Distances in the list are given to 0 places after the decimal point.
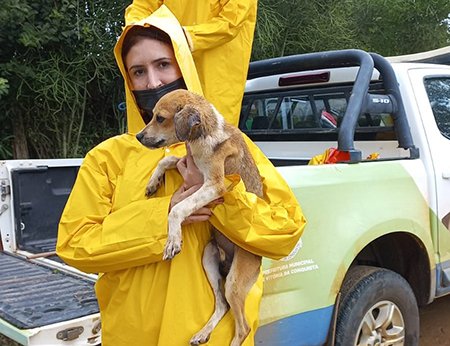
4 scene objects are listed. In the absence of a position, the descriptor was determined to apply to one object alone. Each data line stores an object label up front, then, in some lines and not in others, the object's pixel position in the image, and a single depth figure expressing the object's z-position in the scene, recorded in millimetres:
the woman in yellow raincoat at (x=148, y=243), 1982
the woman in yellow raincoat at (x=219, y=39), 2900
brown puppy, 2039
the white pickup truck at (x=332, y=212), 2799
